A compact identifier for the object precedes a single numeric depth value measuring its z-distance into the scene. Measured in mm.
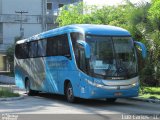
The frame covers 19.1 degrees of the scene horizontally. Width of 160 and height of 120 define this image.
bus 19594
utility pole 70844
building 71875
